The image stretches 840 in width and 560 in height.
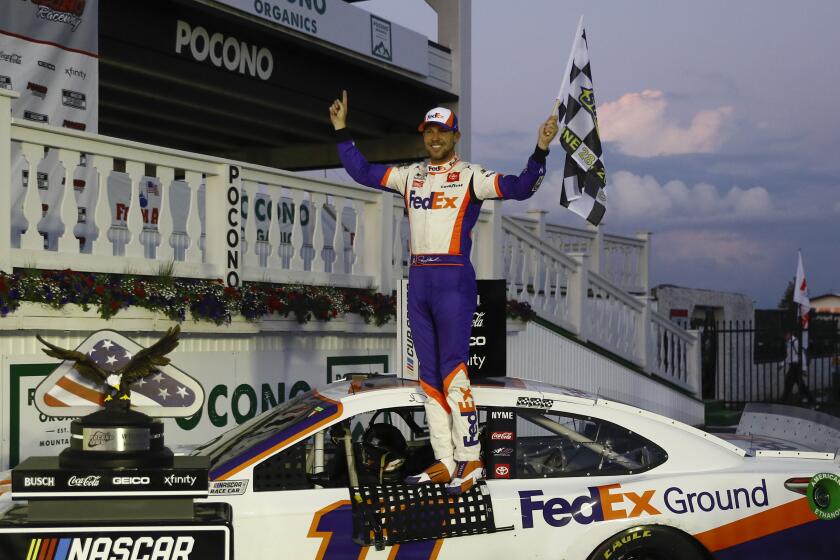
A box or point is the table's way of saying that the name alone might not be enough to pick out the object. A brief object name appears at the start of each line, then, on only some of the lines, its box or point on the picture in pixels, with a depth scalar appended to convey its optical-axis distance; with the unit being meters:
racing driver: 5.11
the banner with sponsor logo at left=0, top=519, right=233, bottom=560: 4.16
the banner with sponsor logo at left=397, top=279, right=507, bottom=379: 7.00
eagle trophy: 4.44
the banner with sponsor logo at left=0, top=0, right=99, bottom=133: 10.36
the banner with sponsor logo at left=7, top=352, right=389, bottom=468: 6.86
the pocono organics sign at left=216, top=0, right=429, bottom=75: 14.59
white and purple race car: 4.65
